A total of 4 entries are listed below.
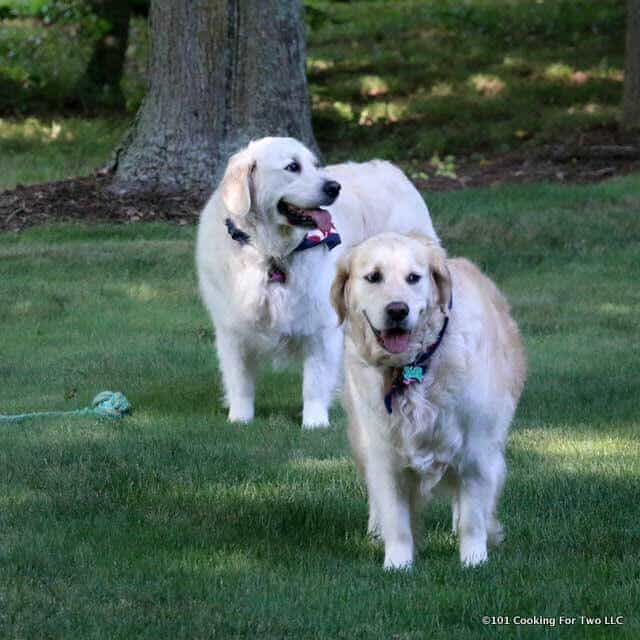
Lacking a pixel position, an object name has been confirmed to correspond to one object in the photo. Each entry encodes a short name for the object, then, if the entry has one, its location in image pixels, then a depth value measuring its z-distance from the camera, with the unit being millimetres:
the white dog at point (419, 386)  10906
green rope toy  16797
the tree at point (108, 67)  42594
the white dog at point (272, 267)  16953
